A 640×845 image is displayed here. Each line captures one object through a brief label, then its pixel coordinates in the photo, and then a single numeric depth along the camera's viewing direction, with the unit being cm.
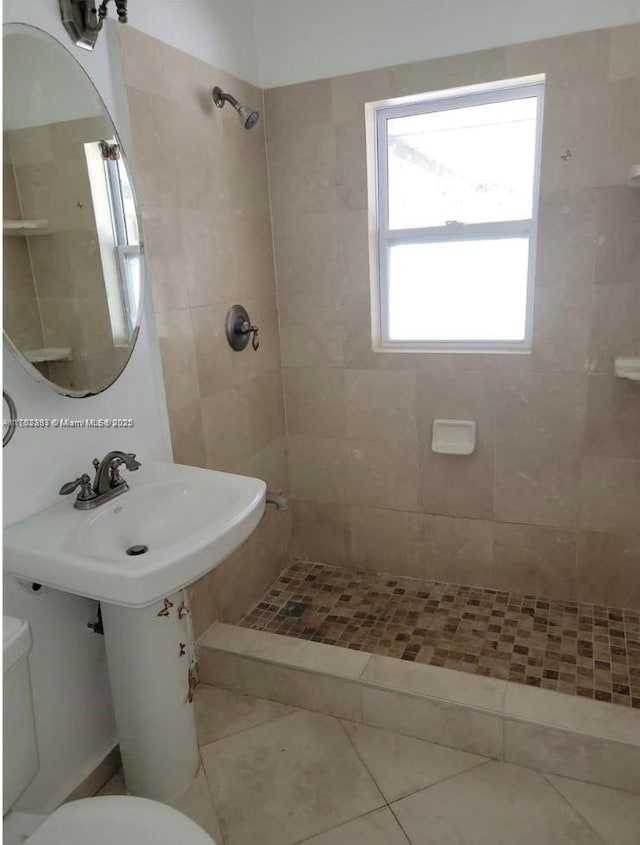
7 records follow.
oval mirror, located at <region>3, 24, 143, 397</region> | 145
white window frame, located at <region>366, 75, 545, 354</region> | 219
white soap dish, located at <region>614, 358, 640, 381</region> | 208
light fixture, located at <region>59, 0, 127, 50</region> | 154
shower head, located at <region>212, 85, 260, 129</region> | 210
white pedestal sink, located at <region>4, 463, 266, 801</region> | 135
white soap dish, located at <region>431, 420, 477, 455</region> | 243
